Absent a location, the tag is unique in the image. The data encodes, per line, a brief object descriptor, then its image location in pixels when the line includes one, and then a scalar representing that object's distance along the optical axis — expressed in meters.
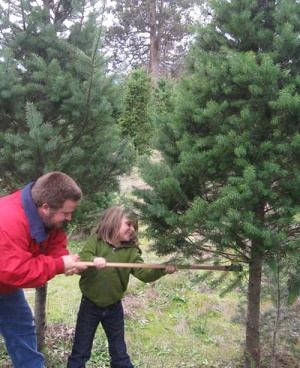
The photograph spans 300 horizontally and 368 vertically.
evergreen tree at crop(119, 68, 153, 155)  17.84
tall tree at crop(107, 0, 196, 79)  27.02
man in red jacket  2.76
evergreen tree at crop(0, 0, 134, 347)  3.46
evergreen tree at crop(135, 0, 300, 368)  2.62
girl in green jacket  3.50
